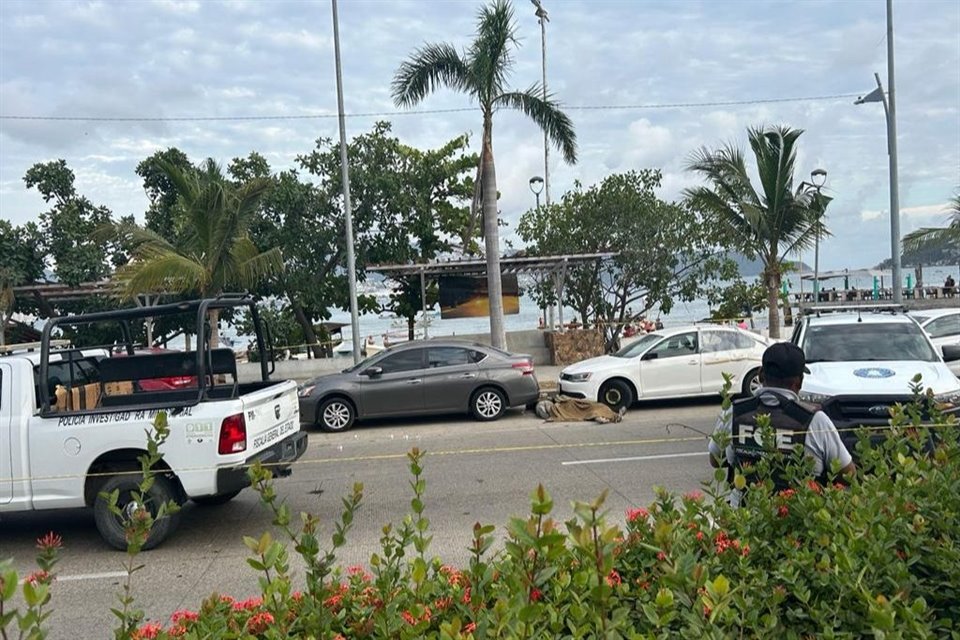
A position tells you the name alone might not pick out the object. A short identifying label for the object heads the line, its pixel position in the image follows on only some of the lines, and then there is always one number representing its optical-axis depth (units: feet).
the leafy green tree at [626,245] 68.23
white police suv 24.44
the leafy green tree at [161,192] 70.85
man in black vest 12.55
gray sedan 42.60
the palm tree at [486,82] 49.44
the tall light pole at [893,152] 57.26
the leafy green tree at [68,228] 64.28
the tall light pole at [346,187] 55.52
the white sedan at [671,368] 44.11
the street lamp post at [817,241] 58.29
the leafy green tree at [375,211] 69.62
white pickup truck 21.61
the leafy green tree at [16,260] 62.23
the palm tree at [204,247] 51.11
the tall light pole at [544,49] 90.68
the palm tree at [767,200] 57.41
